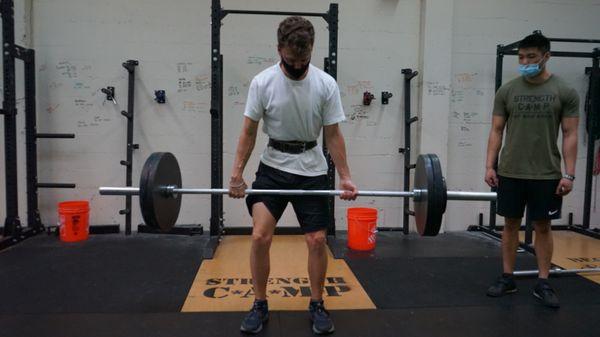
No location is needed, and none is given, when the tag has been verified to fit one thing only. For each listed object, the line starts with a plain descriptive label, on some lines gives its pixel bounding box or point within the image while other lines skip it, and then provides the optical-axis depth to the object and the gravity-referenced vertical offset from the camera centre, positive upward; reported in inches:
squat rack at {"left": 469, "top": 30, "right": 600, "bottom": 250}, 137.4 +8.5
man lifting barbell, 70.4 -4.0
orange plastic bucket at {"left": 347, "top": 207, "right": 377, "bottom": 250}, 126.7 -26.0
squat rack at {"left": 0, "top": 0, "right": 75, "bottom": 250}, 126.0 -1.0
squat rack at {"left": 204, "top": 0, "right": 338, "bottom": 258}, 121.3 +11.0
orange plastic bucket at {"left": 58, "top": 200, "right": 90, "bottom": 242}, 132.1 -26.8
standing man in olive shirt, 85.8 -1.9
